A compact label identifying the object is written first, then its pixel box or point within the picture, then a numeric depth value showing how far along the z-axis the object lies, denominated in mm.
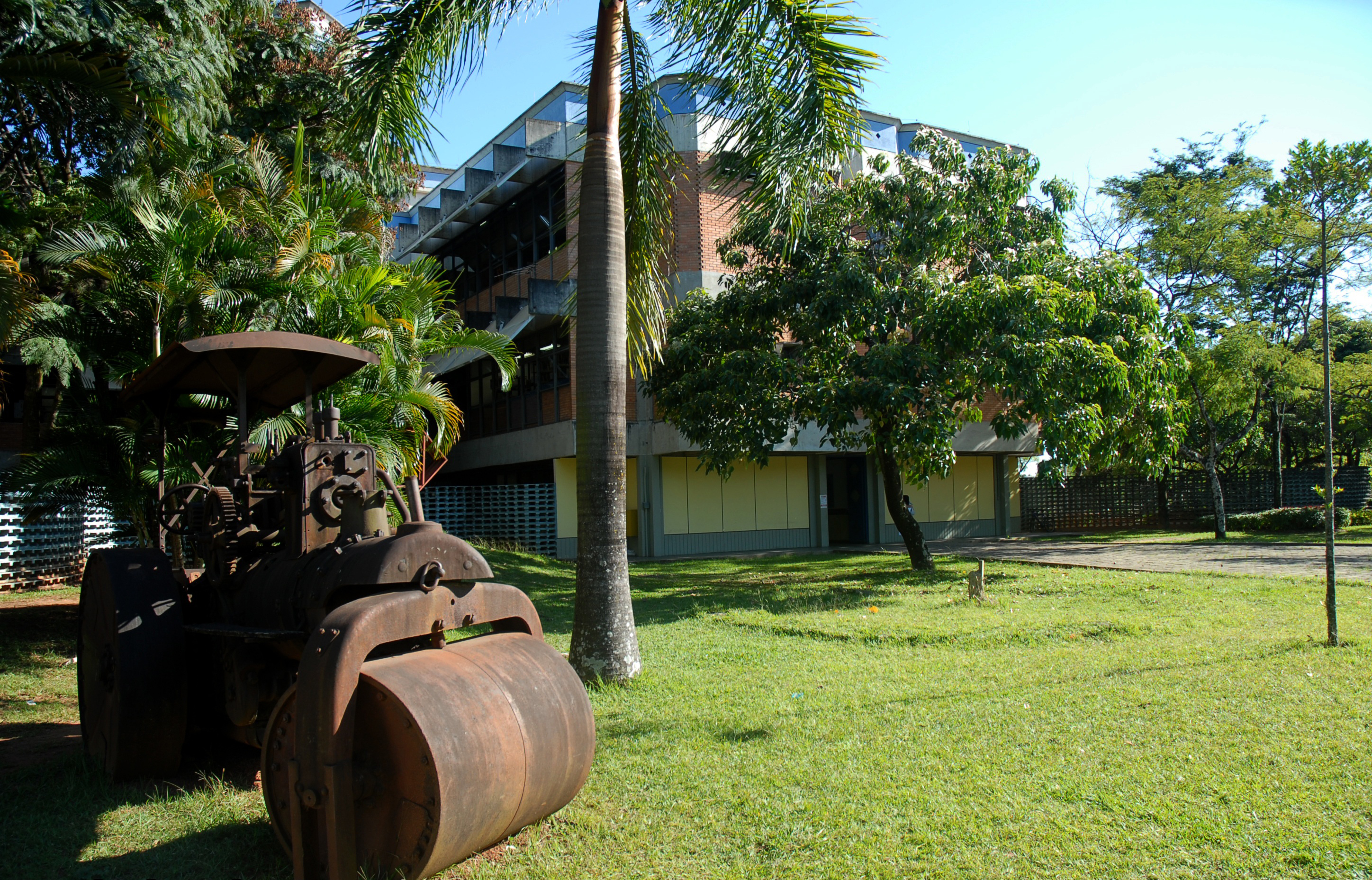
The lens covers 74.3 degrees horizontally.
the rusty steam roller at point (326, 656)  3387
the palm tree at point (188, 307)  8969
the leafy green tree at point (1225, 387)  21359
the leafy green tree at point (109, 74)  9125
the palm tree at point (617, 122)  7488
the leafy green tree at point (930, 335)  12289
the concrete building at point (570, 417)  20641
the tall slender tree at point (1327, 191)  7637
